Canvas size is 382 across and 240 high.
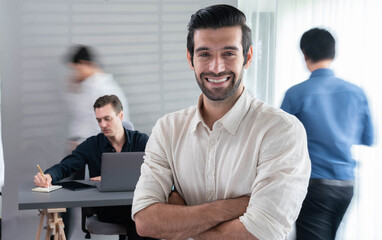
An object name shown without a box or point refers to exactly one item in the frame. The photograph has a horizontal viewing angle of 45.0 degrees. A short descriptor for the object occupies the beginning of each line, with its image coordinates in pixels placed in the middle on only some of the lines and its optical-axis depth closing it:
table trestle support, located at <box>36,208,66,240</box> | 3.60
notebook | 3.24
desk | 2.92
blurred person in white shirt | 4.83
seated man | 3.66
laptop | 3.10
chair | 3.43
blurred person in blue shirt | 2.79
